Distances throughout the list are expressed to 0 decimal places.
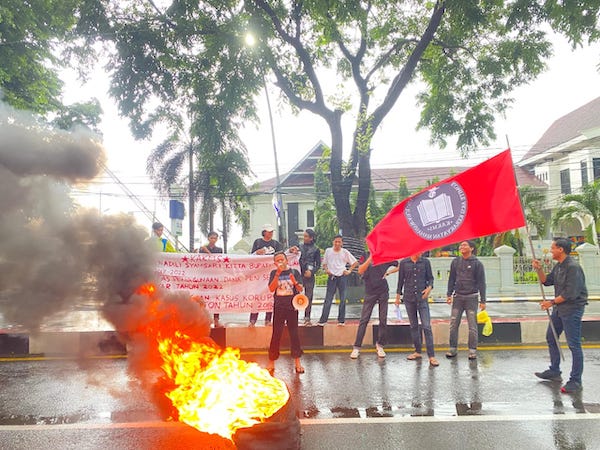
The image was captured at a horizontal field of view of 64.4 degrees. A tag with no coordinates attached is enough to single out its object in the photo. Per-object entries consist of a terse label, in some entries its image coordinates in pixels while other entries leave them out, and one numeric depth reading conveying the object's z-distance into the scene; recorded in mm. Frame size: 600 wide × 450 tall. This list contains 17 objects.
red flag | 5758
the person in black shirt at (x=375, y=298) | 6969
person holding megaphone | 6164
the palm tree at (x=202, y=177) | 22297
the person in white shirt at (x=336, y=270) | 8555
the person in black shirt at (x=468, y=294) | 6773
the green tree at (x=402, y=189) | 32400
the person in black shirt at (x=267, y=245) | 8491
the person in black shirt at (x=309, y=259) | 8617
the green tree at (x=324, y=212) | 32156
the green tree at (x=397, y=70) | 14336
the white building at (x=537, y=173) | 31011
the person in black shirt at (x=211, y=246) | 8594
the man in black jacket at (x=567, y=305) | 5199
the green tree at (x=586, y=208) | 22794
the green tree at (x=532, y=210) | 25219
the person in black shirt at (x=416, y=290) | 6809
